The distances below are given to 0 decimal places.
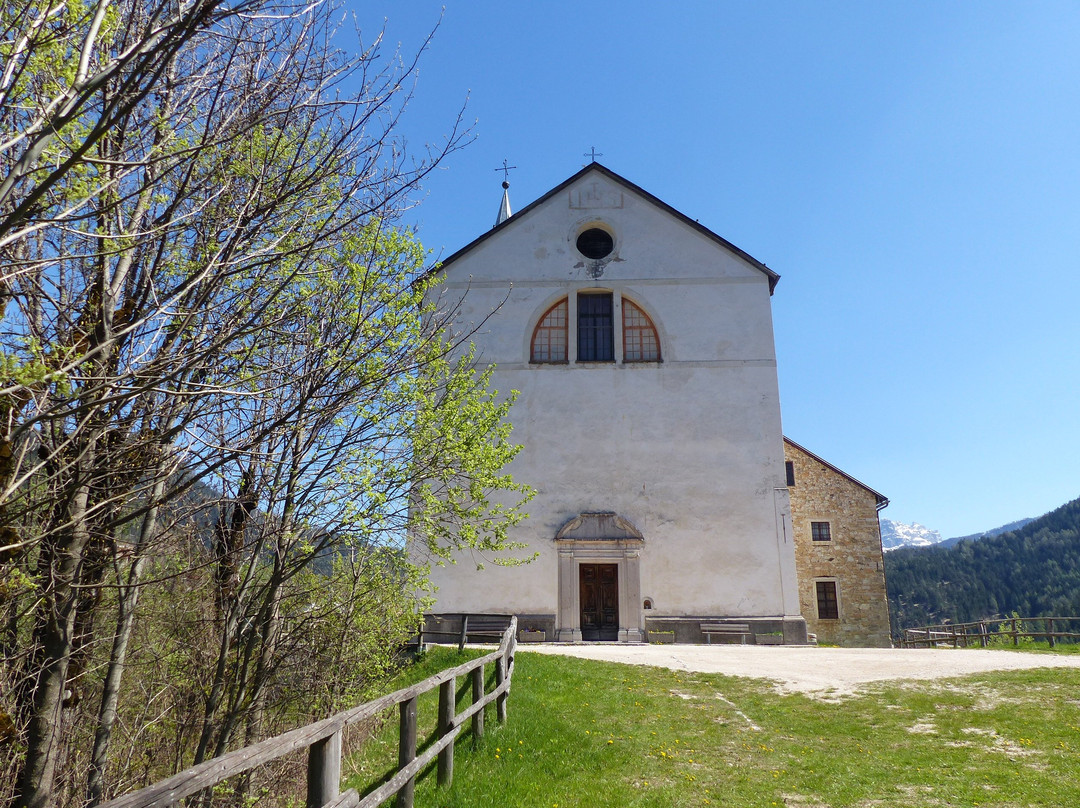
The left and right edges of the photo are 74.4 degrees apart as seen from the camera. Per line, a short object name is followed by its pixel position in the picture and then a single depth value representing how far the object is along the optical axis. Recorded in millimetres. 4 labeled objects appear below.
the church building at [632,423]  17781
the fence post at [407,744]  4703
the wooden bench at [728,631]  17172
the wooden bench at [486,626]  15875
